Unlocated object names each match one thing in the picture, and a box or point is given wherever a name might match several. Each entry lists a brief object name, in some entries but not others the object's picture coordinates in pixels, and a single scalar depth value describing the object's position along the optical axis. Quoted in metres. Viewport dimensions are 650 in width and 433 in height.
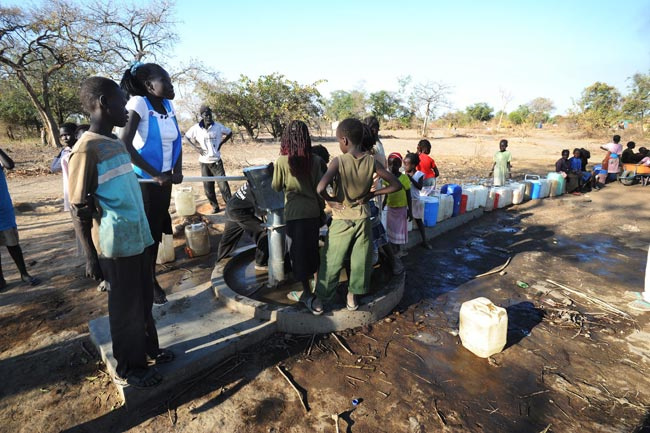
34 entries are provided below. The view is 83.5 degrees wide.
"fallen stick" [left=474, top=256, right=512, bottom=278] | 4.67
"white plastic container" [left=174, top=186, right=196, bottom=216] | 5.97
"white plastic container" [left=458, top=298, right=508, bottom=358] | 2.85
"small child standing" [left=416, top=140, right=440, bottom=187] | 5.96
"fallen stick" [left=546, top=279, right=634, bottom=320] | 3.66
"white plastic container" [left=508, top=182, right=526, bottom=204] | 8.31
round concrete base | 3.19
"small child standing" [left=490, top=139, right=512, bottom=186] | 8.66
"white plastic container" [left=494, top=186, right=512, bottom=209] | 7.92
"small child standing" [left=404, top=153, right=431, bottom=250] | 5.13
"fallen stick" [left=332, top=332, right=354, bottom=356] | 2.98
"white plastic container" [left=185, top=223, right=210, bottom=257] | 4.96
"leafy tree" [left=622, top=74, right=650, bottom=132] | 26.27
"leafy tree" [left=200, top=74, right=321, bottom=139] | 20.77
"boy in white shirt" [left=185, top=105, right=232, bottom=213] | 6.65
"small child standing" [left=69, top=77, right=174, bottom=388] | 1.92
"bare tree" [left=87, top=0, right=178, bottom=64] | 17.34
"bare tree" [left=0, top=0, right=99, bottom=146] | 15.95
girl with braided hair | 2.94
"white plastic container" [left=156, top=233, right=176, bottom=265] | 4.73
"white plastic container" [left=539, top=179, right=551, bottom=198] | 8.96
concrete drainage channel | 2.60
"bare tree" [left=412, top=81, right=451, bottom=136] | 33.50
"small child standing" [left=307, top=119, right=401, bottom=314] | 2.92
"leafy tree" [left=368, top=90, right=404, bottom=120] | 37.06
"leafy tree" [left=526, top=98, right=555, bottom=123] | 51.56
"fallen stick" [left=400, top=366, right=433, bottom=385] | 2.65
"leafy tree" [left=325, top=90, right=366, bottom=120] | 37.24
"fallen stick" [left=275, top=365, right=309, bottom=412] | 2.40
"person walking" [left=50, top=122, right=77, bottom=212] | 3.78
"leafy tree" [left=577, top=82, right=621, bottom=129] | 26.30
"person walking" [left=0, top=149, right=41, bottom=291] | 3.85
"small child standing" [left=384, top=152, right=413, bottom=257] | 4.44
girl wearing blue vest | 2.76
